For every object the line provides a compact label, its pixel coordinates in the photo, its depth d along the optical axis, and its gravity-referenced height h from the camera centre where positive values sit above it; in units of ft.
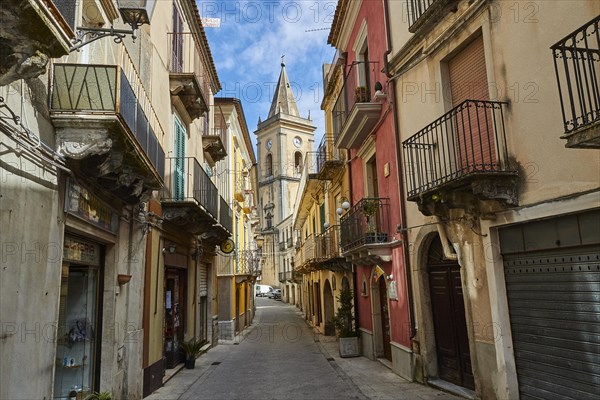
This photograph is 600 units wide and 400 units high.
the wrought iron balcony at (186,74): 36.04 +17.26
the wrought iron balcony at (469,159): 19.79 +6.31
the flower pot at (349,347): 43.70 -6.45
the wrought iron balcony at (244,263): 73.14 +3.68
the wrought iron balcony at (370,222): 35.06 +4.73
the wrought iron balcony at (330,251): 51.43 +3.81
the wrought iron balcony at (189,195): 33.73 +7.50
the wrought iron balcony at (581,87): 13.01 +6.38
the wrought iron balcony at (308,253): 71.15 +5.20
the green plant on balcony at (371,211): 34.76 +5.23
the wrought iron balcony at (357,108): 36.14 +15.08
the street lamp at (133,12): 21.39 +13.59
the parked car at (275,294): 202.25 -5.02
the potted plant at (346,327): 43.80 -4.76
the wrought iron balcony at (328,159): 52.64 +14.95
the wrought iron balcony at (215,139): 50.72 +16.37
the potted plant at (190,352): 39.88 -5.81
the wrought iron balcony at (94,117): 17.52 +6.73
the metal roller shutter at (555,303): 16.56 -1.24
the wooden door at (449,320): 25.58 -2.55
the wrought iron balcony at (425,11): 24.38 +14.96
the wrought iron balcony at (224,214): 51.71 +8.41
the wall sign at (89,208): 18.93 +3.85
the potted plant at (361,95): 38.32 +15.69
